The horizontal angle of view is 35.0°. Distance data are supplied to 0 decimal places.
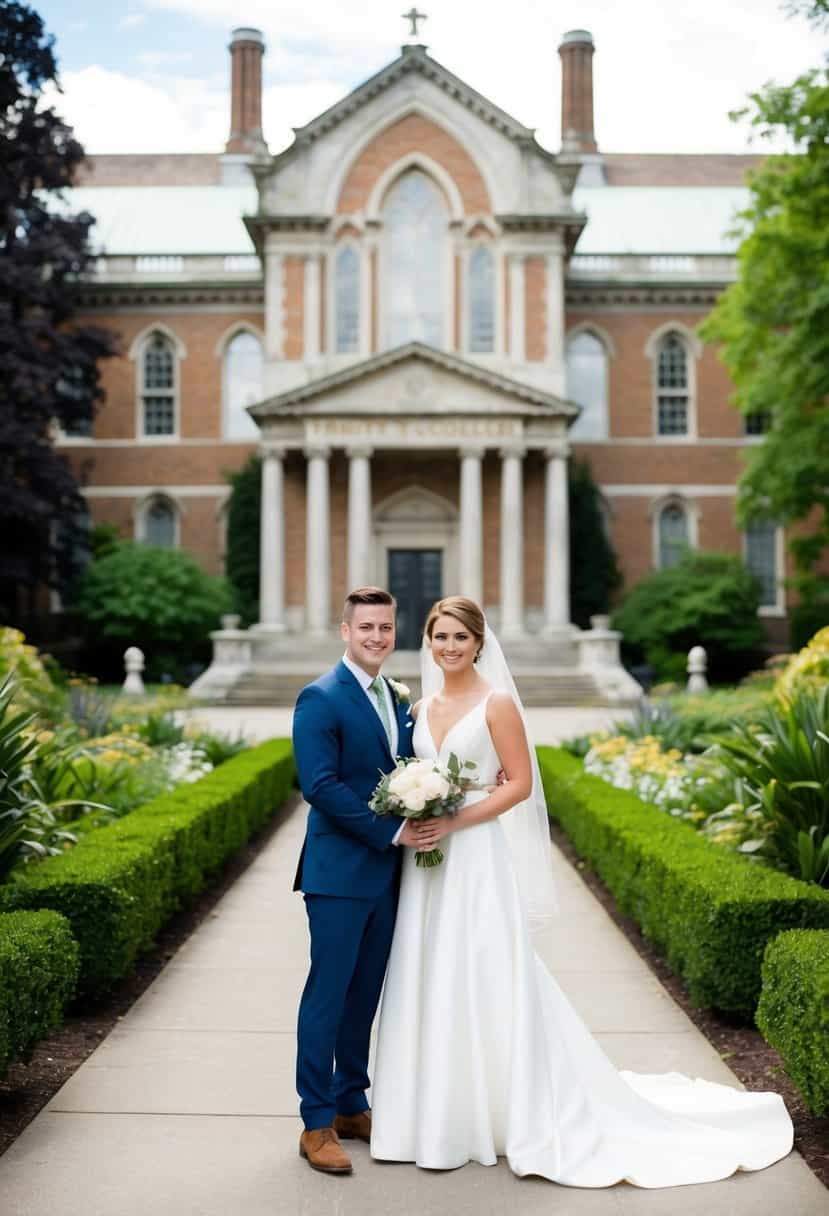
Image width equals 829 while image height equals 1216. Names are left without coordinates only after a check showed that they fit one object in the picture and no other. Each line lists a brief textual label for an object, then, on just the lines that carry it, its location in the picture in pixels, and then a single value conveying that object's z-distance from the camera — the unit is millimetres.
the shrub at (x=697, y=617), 32781
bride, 4609
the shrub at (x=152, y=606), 32438
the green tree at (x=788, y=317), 23766
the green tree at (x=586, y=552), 35531
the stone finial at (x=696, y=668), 27547
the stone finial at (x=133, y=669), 27969
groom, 4656
